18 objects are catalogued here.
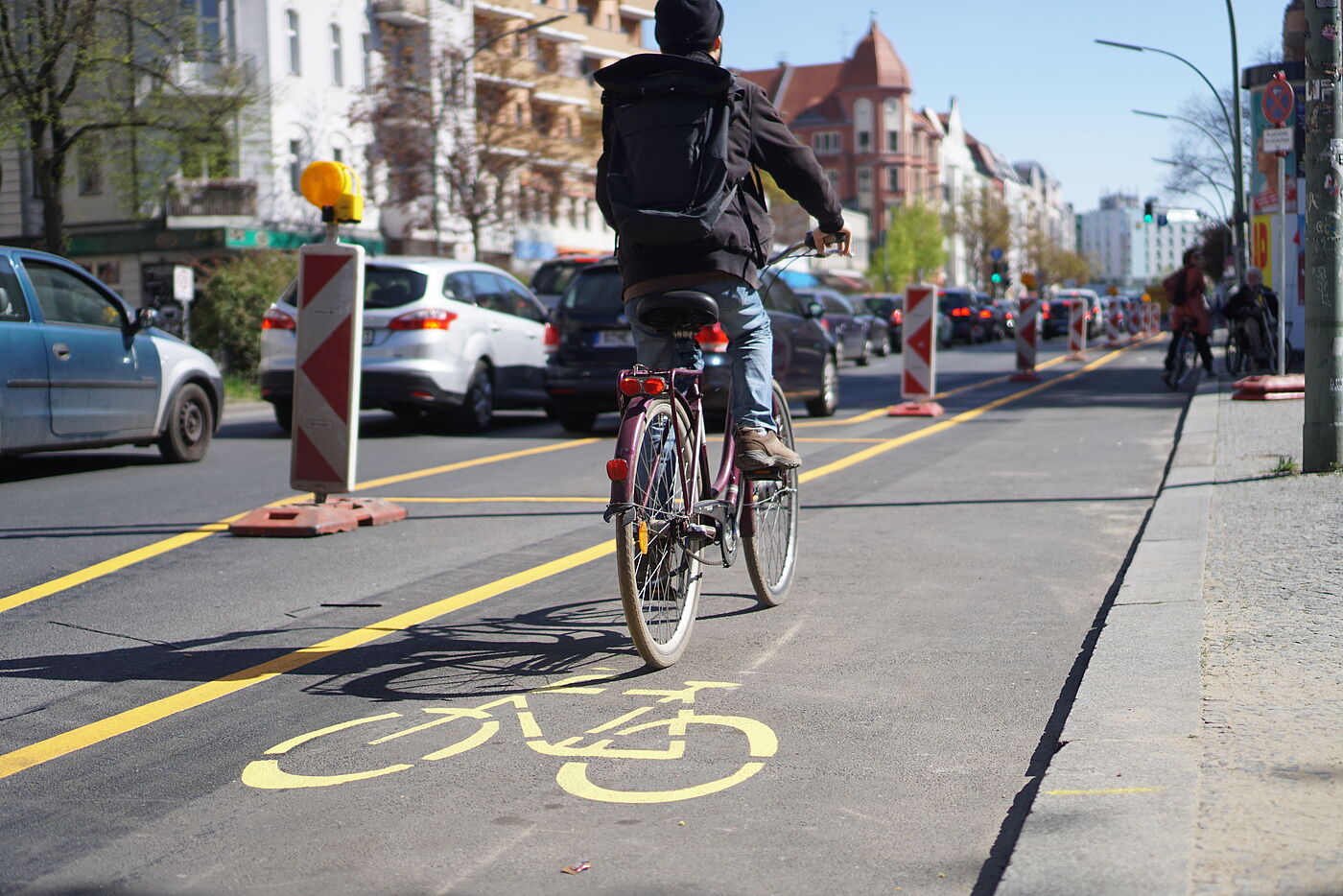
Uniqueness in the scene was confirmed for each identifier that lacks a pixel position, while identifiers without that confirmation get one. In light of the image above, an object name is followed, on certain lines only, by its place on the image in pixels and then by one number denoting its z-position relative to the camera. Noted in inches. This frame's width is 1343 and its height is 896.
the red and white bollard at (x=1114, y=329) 1779.0
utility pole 363.3
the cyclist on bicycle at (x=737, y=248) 203.6
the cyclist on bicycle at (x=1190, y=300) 861.2
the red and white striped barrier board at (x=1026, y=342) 1002.7
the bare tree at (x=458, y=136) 1780.3
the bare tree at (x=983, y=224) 5152.6
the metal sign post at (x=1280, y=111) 571.8
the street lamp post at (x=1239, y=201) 1501.0
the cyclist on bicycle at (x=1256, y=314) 844.6
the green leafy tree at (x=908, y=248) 4480.8
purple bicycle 189.2
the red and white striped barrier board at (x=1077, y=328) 1359.5
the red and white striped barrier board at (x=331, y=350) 329.7
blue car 425.4
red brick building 4805.6
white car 586.2
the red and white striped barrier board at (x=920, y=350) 647.1
